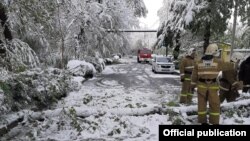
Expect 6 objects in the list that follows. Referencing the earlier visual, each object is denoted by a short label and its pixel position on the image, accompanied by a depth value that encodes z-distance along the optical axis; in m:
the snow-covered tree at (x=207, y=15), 25.16
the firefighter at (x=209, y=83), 8.46
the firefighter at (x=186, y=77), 12.70
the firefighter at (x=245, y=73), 11.16
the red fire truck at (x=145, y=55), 57.69
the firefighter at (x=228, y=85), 10.85
